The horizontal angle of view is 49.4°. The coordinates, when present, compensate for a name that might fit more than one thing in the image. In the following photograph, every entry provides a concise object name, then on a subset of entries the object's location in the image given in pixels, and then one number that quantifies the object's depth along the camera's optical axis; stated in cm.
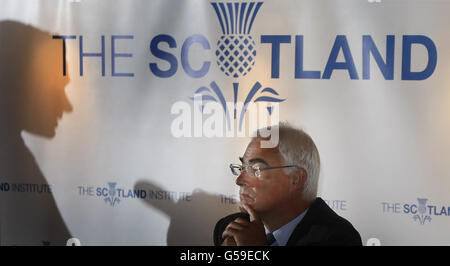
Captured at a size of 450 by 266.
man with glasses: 281
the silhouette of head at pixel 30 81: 302
